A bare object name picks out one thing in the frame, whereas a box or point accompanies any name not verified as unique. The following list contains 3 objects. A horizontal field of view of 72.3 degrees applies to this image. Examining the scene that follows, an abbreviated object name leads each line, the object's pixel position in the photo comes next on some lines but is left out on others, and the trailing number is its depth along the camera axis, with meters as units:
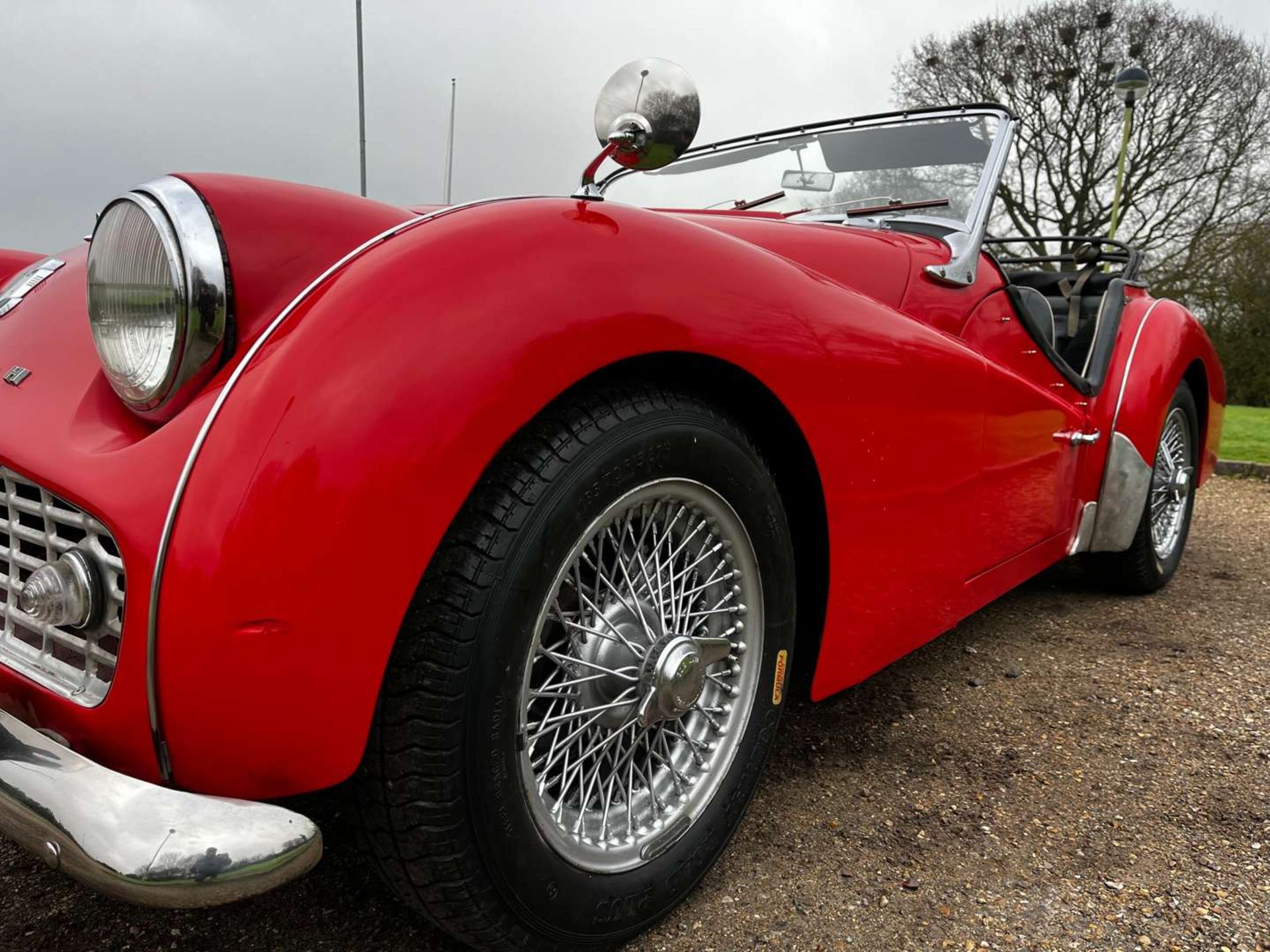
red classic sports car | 0.96
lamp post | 10.08
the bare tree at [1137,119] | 15.85
